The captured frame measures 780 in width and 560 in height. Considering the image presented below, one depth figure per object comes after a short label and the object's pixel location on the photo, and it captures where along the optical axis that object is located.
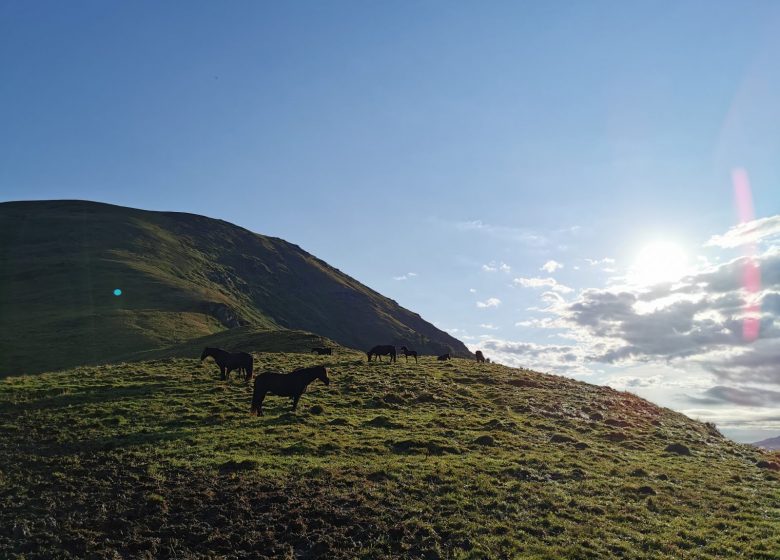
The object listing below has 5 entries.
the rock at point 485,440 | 26.86
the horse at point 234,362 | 38.66
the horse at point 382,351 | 53.22
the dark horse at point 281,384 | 29.39
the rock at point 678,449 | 30.45
